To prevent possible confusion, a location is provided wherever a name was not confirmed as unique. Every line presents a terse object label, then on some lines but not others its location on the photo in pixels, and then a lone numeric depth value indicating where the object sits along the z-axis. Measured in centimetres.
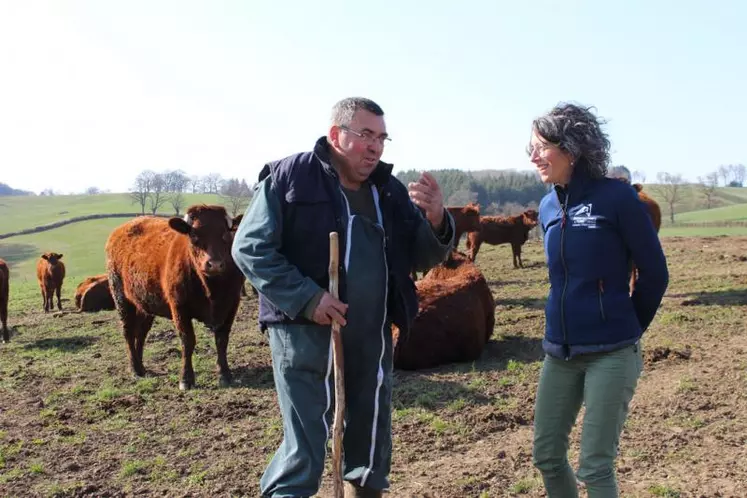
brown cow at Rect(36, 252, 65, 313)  1764
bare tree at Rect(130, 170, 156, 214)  9162
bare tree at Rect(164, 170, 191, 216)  9088
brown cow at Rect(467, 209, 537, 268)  2023
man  323
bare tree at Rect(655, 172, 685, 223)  7022
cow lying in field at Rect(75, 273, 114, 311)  1623
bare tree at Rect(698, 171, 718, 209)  7749
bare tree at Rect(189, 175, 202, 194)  11847
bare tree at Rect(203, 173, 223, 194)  12339
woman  325
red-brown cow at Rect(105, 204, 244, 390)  795
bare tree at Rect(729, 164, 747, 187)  15100
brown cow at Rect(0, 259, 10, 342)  1278
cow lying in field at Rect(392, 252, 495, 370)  796
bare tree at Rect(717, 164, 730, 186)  13740
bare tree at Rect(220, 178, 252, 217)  8136
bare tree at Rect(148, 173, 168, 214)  8986
